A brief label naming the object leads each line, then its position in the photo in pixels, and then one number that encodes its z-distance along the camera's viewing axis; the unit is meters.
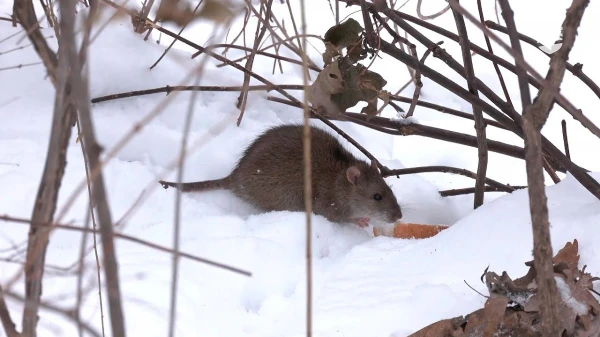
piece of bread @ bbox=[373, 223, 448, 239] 7.34
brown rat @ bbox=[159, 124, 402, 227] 8.66
